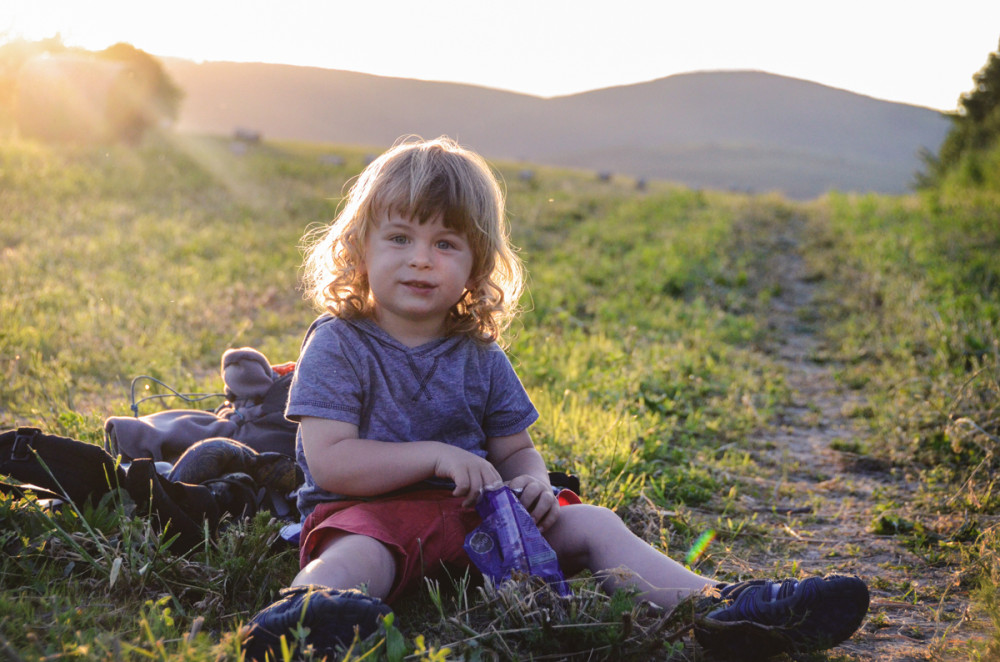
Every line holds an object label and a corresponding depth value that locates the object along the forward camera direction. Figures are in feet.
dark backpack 4.92
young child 4.57
